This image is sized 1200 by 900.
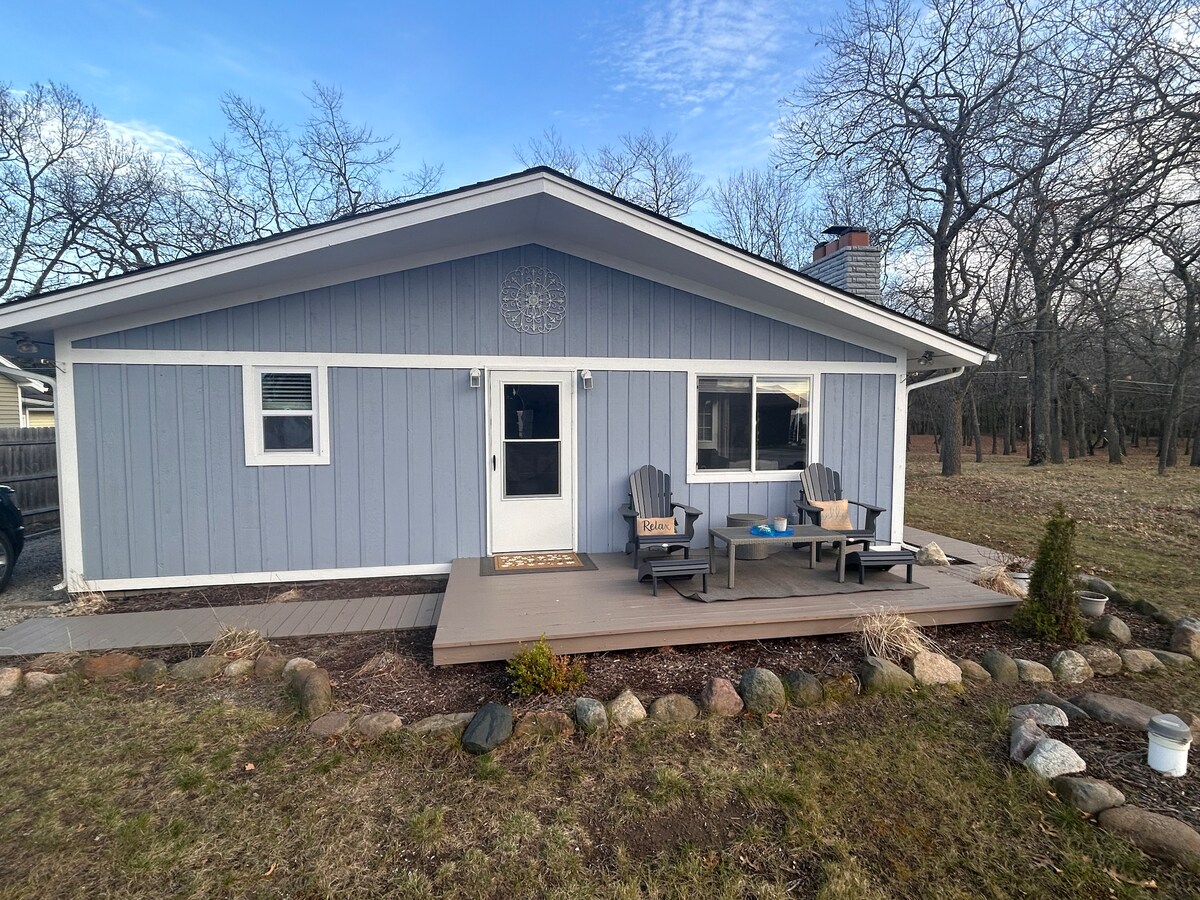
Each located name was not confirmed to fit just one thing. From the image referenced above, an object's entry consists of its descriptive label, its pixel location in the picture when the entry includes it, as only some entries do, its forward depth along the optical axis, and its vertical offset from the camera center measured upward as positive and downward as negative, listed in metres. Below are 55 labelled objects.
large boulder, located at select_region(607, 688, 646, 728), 3.09 -1.57
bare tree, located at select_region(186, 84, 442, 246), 14.96 +7.19
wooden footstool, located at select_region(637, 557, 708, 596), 4.41 -1.10
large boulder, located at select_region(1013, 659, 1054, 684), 3.63 -1.60
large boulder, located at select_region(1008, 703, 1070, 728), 3.04 -1.59
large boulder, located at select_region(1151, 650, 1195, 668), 3.84 -1.61
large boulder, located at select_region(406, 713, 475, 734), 2.99 -1.59
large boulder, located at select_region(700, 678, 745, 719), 3.20 -1.57
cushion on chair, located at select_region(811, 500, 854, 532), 5.79 -0.92
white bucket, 2.56 -1.51
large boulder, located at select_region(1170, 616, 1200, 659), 3.99 -1.53
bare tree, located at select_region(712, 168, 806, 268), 19.77 +7.54
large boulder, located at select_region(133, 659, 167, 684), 3.62 -1.57
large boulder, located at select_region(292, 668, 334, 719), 3.19 -1.53
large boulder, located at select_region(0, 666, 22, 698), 3.46 -1.56
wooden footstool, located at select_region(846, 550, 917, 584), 4.80 -1.13
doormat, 5.32 -1.33
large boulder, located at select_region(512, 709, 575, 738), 2.97 -1.58
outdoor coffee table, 4.71 -0.96
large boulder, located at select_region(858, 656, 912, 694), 3.44 -1.55
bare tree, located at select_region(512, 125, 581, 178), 17.08 +8.57
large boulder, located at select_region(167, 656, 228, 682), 3.65 -1.57
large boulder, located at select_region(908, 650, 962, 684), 3.53 -1.54
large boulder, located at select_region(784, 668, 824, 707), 3.30 -1.56
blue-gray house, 5.08 +0.41
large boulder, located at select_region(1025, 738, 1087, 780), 2.58 -1.55
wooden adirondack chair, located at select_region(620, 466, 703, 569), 5.48 -0.74
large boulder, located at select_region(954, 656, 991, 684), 3.62 -1.59
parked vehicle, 5.51 -1.03
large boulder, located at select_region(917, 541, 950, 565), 5.91 -1.38
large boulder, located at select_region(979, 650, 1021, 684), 3.62 -1.57
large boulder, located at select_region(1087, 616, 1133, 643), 4.20 -1.54
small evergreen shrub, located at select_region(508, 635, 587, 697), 3.34 -1.47
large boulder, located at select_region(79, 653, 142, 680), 3.66 -1.55
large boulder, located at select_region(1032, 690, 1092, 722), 3.12 -1.60
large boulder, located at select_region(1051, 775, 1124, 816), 2.37 -1.57
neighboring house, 13.46 +0.65
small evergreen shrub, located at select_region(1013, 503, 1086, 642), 4.05 -1.21
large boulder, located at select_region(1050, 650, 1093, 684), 3.64 -1.58
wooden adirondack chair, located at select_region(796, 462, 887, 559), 5.79 -0.65
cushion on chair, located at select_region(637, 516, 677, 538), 5.53 -0.97
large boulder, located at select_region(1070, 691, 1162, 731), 3.00 -1.56
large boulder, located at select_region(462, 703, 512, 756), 2.85 -1.56
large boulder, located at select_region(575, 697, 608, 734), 3.02 -1.56
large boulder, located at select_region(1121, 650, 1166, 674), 3.77 -1.59
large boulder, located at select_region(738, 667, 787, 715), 3.24 -1.55
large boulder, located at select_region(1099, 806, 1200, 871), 2.11 -1.59
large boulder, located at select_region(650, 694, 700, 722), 3.13 -1.58
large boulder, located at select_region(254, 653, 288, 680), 3.71 -1.57
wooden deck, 3.80 -1.37
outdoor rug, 4.56 -1.34
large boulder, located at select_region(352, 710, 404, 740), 2.98 -1.59
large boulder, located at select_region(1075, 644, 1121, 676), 3.74 -1.57
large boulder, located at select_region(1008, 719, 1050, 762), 2.74 -1.55
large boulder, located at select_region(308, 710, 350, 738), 3.01 -1.60
